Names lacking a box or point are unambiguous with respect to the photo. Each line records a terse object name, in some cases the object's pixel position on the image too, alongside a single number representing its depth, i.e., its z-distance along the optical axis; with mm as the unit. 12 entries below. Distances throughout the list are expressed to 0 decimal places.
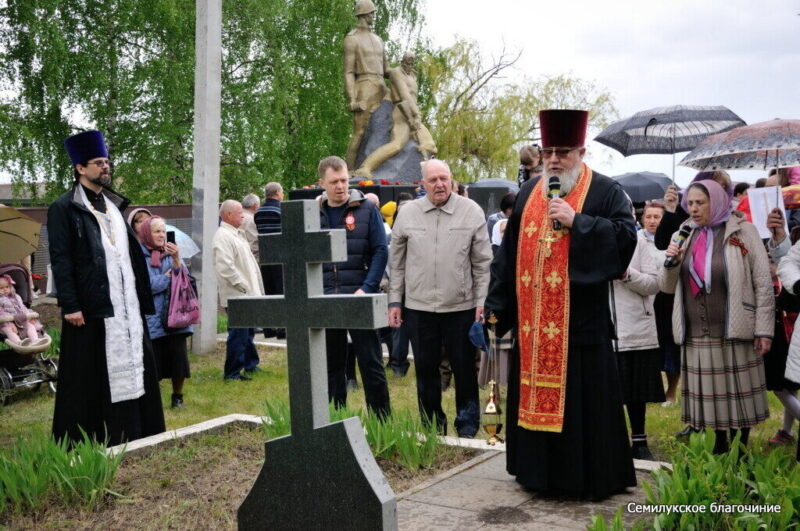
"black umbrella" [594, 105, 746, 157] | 9211
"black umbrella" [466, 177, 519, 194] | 16328
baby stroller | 8430
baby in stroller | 8477
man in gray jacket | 6082
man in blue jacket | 6520
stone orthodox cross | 3699
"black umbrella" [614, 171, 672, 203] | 13523
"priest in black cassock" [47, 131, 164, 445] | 5676
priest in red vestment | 4516
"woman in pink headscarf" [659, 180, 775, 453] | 5270
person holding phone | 7871
